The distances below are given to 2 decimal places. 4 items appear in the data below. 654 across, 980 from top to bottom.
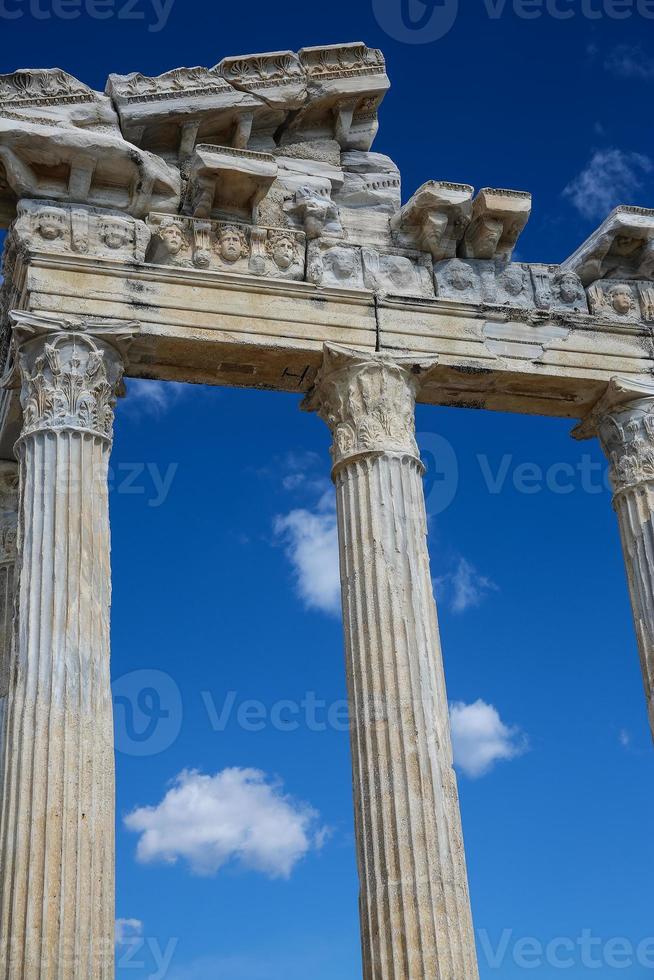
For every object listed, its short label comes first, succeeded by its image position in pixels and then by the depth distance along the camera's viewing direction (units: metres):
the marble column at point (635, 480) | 20.16
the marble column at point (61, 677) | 14.85
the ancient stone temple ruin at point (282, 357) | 15.90
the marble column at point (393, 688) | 16.12
